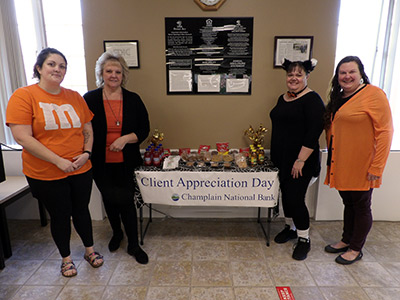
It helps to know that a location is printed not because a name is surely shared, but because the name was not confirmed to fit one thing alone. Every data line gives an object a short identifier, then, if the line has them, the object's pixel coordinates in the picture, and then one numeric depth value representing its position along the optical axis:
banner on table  2.16
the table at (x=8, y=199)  2.12
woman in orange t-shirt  1.60
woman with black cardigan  1.98
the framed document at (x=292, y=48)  2.44
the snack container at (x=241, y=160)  2.23
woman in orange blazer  1.79
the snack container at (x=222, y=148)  2.47
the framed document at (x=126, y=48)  2.48
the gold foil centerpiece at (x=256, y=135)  2.46
